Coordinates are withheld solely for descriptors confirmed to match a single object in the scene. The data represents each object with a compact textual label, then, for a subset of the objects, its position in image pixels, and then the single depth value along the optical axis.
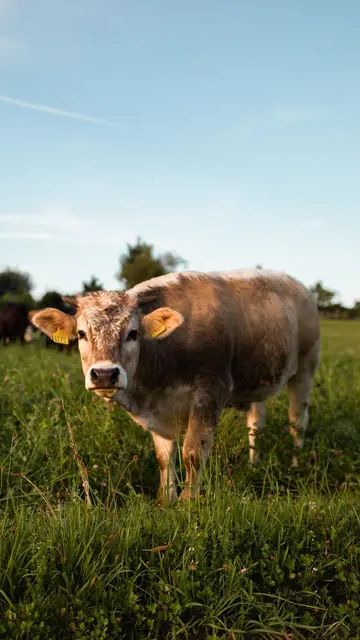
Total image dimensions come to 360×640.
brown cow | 5.28
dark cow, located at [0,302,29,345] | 21.92
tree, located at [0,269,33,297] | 65.25
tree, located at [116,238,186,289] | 48.94
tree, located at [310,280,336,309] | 57.22
